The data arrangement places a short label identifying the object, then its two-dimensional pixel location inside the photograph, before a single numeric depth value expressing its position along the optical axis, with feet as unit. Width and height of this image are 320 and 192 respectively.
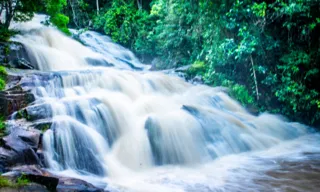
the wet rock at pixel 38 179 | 11.29
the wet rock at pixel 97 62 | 36.78
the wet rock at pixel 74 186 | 11.83
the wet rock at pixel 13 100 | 18.19
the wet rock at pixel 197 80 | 34.35
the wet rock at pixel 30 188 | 10.10
